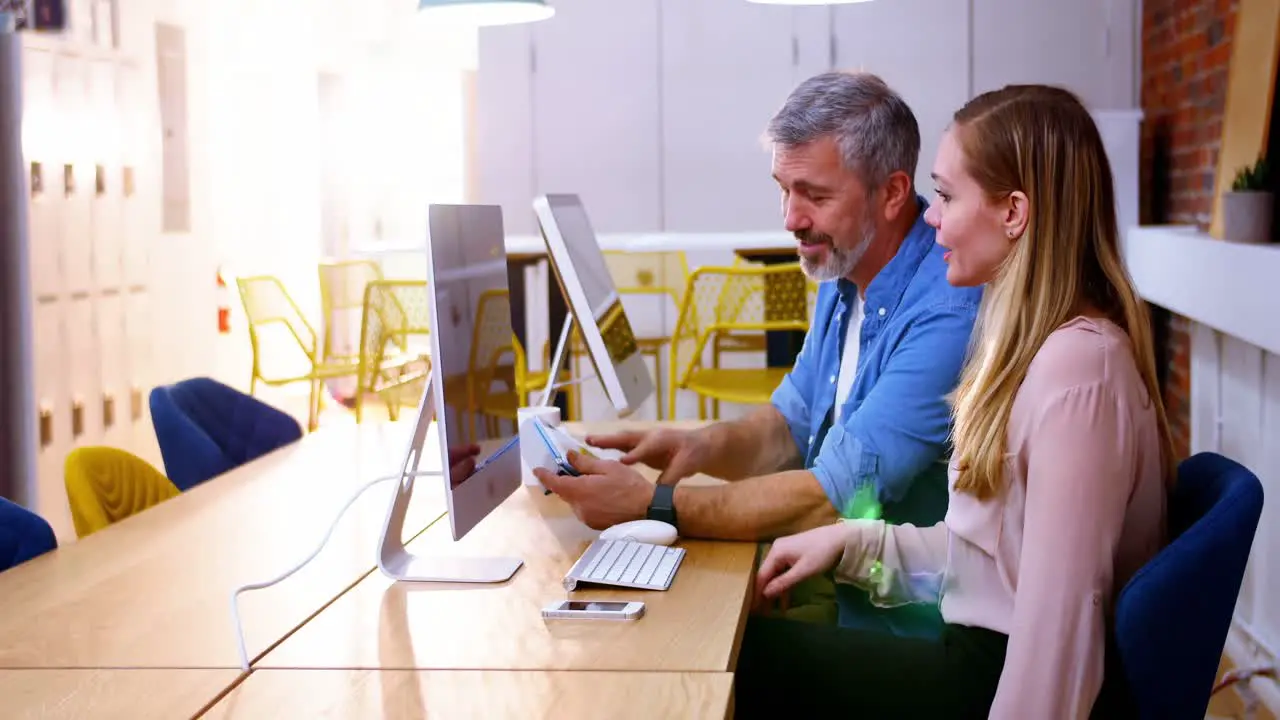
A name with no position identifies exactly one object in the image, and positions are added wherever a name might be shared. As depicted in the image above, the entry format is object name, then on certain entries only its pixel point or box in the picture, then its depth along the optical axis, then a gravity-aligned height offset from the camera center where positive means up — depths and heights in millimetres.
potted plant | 3287 +34
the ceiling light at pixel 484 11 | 4332 +740
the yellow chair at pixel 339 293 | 6426 -304
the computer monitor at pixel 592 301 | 2193 -111
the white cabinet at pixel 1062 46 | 6742 +891
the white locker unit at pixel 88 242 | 5062 -4
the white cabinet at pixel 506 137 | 7289 +515
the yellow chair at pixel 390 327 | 5449 -360
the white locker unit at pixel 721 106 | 7105 +646
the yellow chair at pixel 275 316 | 6008 -353
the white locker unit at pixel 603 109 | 7191 +649
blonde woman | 1427 -263
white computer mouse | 1907 -409
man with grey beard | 1972 -242
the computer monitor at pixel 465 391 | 1654 -197
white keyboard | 1703 -422
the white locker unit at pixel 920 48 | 6965 +908
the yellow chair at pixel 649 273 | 5406 -154
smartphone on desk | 1577 -428
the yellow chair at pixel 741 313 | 4570 -281
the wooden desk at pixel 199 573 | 1540 -443
